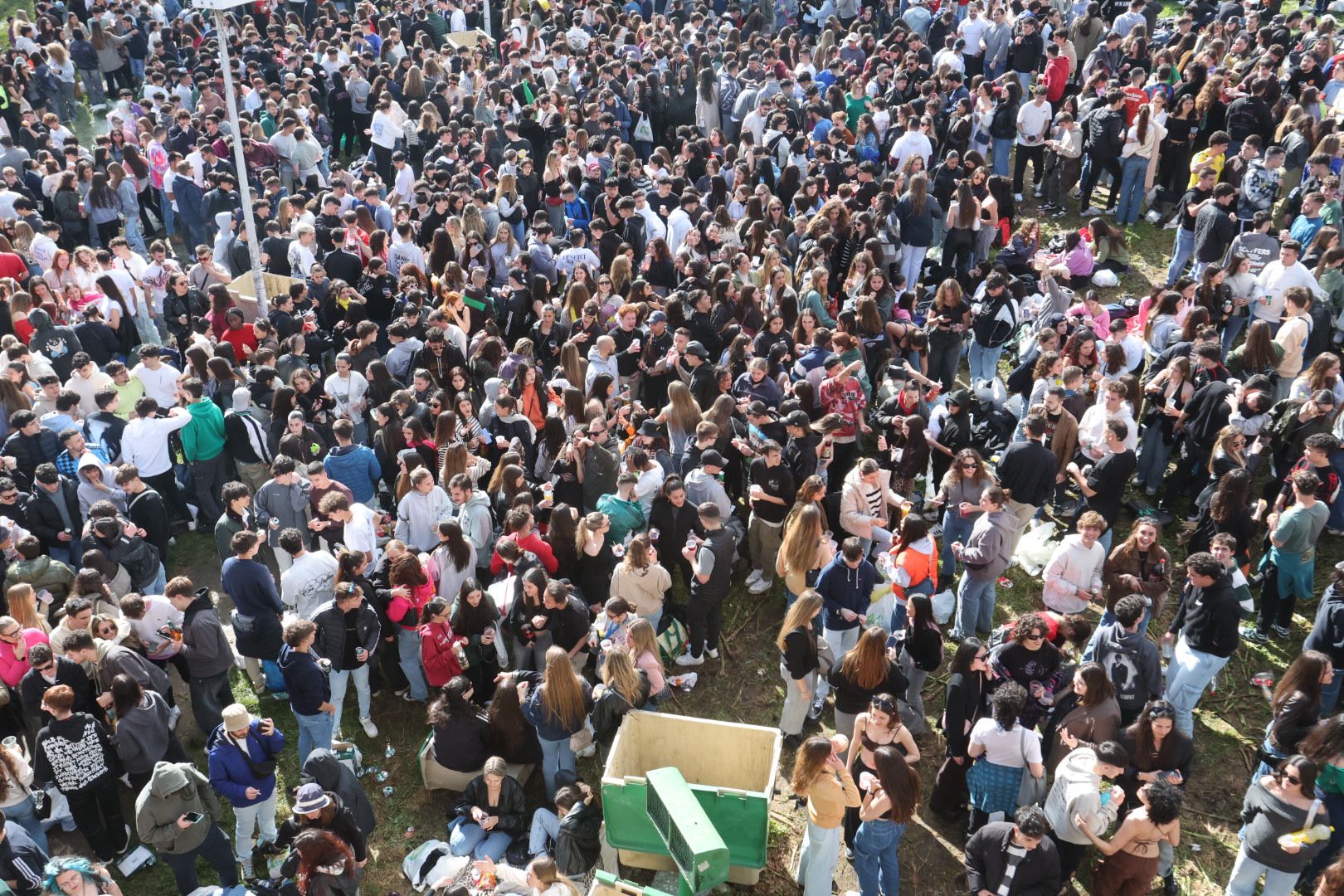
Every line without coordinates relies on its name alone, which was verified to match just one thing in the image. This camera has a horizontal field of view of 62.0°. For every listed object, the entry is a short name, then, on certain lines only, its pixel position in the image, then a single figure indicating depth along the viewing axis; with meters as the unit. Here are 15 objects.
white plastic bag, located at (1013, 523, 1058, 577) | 9.77
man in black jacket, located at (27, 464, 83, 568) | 8.91
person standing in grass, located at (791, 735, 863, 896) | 6.37
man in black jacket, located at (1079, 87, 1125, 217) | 14.05
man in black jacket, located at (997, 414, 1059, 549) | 8.72
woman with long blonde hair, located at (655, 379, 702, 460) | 9.62
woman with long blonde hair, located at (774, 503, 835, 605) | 8.10
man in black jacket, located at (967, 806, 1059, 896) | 5.87
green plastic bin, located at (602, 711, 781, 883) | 6.81
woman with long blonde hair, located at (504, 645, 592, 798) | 7.12
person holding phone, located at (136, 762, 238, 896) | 6.52
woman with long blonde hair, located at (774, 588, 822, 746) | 7.44
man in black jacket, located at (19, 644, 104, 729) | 7.05
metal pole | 11.49
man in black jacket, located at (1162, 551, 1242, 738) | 7.35
